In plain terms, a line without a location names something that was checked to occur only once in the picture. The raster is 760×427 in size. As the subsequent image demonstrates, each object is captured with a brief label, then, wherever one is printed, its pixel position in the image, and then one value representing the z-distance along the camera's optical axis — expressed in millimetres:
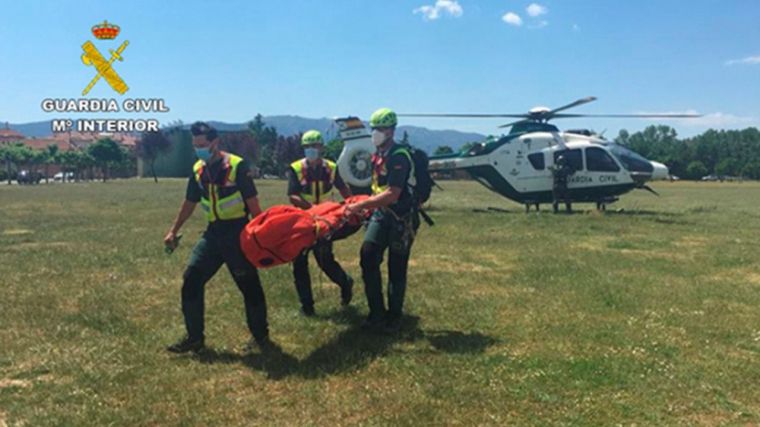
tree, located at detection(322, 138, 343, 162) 88350
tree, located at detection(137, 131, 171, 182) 95812
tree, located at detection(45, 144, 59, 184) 85125
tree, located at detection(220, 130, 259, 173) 96812
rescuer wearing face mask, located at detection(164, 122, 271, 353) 6277
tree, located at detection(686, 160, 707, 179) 110812
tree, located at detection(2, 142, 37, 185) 78188
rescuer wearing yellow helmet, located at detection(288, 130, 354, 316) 8164
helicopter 21953
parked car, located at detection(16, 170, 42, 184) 73062
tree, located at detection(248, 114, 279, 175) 111188
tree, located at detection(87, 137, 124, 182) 85938
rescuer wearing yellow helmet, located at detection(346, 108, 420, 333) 6652
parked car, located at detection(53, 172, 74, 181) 94731
